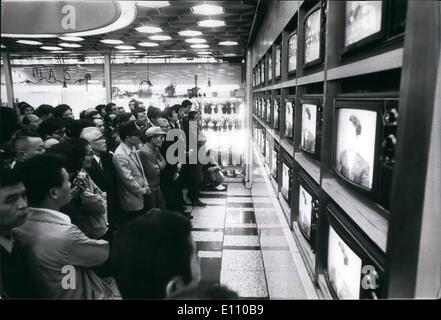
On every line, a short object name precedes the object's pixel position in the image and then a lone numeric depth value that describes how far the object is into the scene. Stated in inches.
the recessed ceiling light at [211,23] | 202.7
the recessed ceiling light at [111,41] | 264.9
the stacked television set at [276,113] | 114.9
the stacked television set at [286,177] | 85.0
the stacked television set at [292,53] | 78.9
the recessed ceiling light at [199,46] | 310.3
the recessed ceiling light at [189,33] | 235.0
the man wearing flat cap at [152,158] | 144.9
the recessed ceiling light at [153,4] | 154.8
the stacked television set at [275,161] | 112.0
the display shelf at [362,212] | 33.5
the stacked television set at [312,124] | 58.2
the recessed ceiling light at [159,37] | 254.8
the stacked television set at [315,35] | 53.9
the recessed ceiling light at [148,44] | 287.6
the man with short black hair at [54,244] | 53.6
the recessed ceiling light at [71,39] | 235.8
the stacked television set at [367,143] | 33.4
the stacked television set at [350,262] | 35.8
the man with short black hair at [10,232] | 50.1
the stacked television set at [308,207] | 59.0
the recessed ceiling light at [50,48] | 296.1
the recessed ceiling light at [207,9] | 167.8
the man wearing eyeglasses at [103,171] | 108.4
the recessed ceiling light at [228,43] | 290.3
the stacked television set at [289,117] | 81.0
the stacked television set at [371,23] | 33.1
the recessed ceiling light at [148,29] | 216.8
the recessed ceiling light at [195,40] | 273.7
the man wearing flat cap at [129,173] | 123.3
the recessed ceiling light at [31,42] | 245.1
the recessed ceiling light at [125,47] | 313.0
